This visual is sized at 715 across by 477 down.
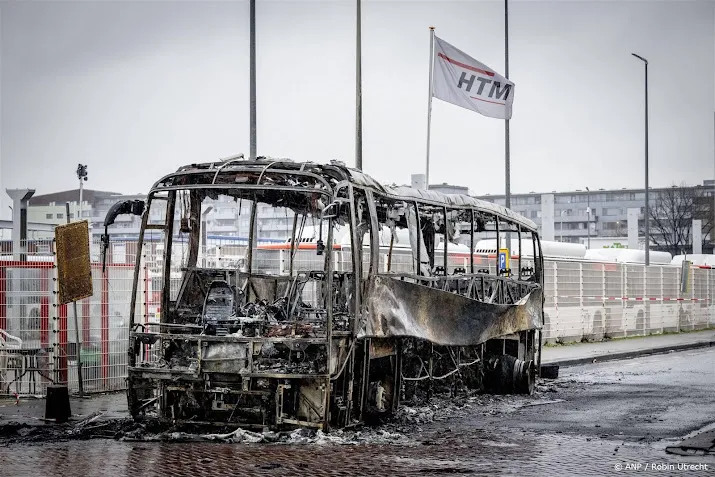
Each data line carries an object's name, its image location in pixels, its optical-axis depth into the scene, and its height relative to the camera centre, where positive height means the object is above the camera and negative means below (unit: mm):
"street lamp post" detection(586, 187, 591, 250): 124288 +7172
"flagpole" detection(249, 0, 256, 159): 21047 +3741
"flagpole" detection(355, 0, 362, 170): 21875 +3486
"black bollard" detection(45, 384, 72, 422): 13688 -1929
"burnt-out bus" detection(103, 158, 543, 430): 12352 -756
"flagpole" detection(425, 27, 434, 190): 24875 +3854
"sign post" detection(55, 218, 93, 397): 14914 -125
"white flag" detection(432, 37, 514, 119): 26859 +4590
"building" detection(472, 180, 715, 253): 84000 +4716
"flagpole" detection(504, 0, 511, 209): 31797 +3765
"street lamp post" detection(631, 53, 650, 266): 43912 +3272
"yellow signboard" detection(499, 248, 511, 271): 24472 -26
